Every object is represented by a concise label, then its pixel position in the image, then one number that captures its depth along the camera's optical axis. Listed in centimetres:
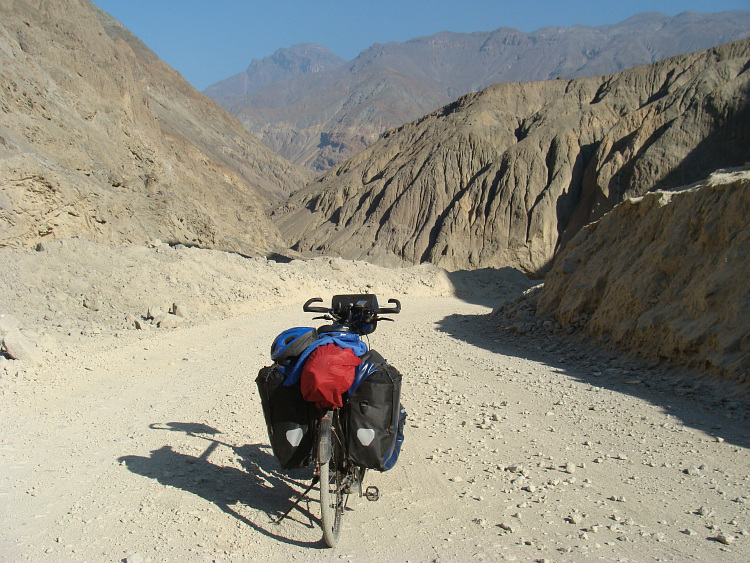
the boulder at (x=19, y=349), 661
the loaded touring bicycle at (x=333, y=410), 318
